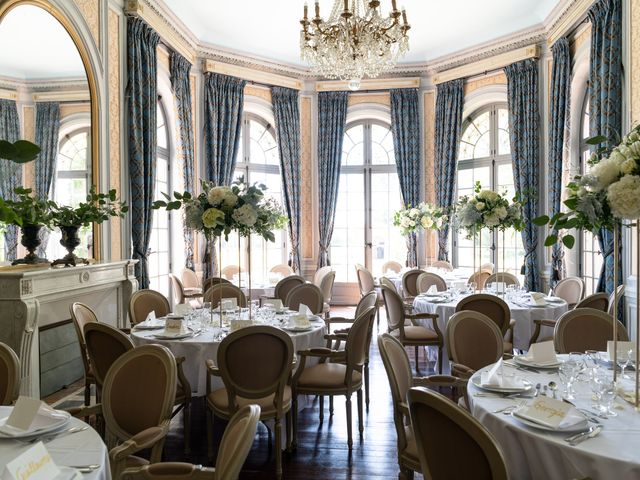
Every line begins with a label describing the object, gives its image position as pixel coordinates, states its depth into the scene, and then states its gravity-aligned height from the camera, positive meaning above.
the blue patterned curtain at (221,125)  8.70 +2.05
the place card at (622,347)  2.81 -0.58
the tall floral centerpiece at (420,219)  8.69 +0.42
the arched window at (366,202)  10.41 +0.85
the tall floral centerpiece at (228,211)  3.90 +0.26
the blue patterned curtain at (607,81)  5.57 +1.79
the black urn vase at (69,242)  4.93 +0.03
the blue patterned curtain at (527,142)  8.02 +1.62
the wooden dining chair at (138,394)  2.49 -0.73
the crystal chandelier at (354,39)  5.45 +2.21
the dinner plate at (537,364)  2.89 -0.69
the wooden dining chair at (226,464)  1.67 -0.73
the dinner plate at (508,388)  2.45 -0.70
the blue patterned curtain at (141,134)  6.26 +1.39
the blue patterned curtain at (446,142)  9.37 +1.87
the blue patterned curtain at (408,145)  9.87 +1.90
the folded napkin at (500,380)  2.50 -0.68
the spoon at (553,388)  2.40 -0.68
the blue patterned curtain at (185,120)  7.73 +1.93
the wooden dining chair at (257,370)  3.15 -0.80
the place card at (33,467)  1.47 -0.66
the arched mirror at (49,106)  4.40 +1.32
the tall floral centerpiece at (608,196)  2.05 +0.20
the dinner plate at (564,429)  1.98 -0.72
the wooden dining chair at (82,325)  3.94 -0.62
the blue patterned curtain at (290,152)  9.71 +1.75
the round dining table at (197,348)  3.73 -0.76
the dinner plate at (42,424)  1.94 -0.71
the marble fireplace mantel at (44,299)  4.19 -0.51
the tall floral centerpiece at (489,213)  5.21 +0.31
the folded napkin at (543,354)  2.94 -0.64
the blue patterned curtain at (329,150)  10.02 +1.83
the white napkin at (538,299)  5.23 -0.58
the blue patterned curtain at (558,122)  7.19 +1.74
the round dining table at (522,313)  5.06 -0.71
